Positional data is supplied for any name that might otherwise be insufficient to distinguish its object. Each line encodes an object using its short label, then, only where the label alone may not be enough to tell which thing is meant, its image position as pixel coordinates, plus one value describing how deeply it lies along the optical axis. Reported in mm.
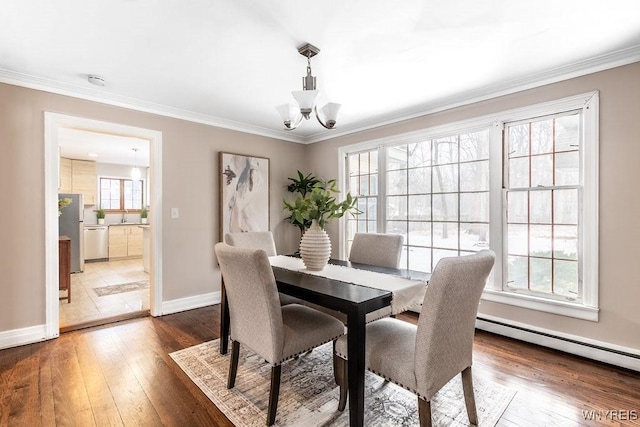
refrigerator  5328
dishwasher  6855
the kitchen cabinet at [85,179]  6863
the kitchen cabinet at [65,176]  6613
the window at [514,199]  2564
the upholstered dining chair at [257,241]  2661
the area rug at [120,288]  4453
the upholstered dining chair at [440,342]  1379
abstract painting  4035
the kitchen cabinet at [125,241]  7199
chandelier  2117
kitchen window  7609
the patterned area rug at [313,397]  1771
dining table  1535
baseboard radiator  2338
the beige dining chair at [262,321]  1644
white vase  2312
